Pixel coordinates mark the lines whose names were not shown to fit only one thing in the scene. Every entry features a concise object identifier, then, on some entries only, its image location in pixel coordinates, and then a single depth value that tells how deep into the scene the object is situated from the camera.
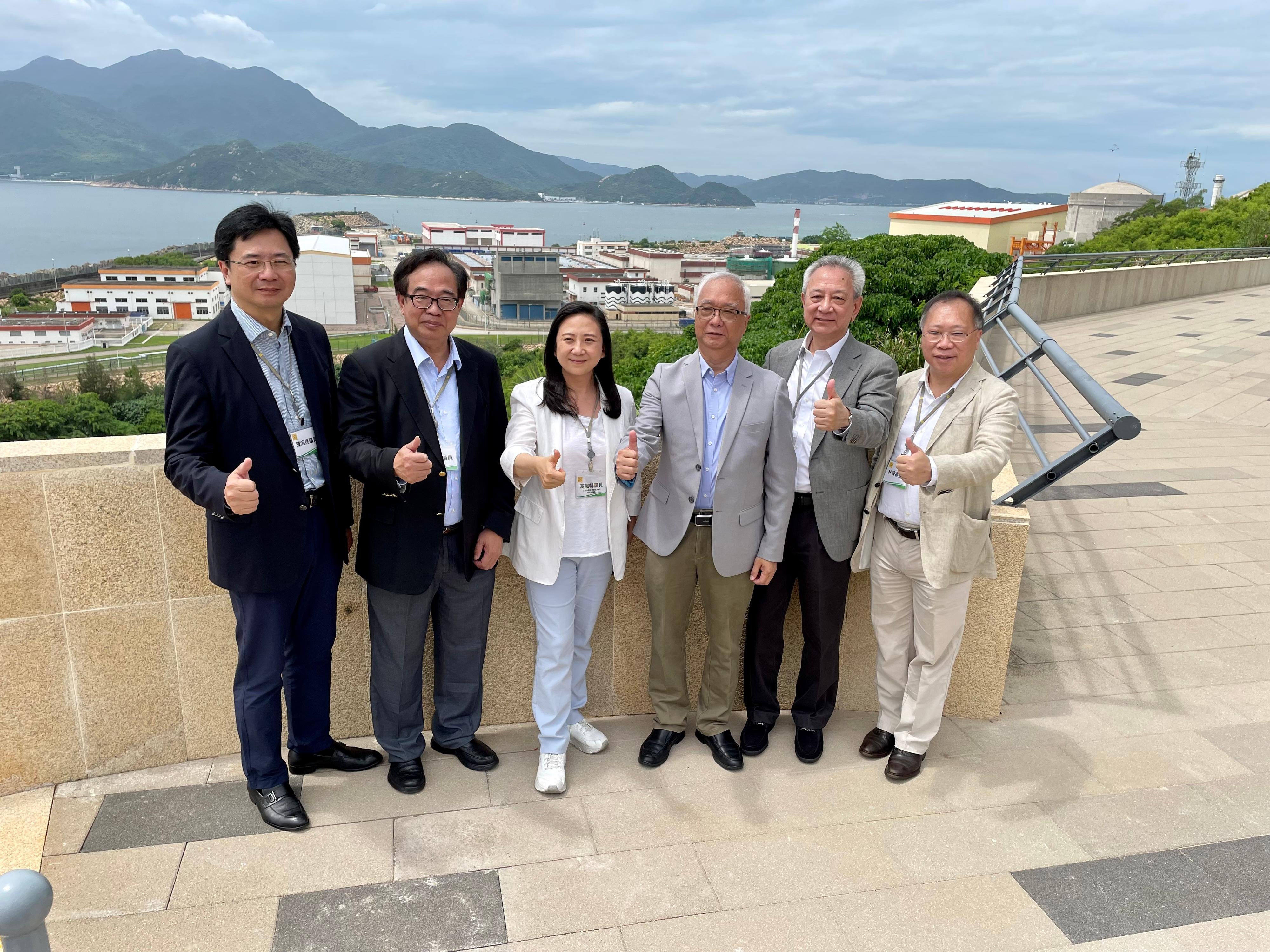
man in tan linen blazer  2.74
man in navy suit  2.36
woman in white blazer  2.76
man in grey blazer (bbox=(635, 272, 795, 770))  2.82
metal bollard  1.16
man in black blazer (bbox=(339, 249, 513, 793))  2.64
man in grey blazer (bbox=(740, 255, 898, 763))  2.85
